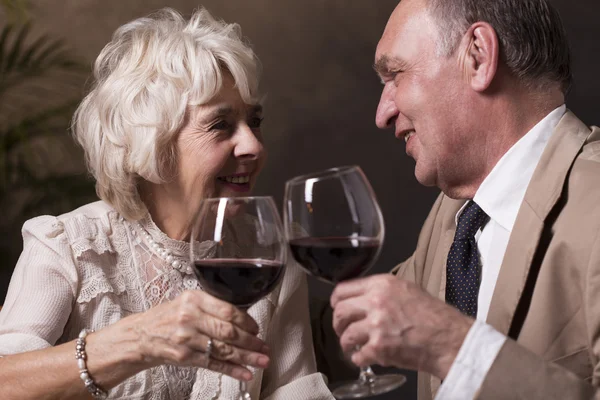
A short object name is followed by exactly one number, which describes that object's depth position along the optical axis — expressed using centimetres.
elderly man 158
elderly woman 184
